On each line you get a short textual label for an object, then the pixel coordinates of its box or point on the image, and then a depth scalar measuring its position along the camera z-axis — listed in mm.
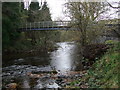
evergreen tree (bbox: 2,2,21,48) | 12044
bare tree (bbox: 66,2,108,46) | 9368
